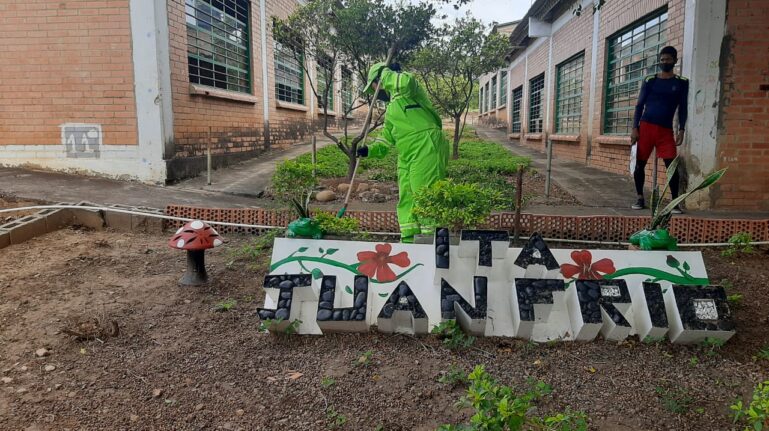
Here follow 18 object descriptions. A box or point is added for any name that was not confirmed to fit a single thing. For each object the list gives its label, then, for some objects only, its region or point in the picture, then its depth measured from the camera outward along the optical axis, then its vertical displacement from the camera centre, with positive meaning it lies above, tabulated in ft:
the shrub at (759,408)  5.25 -2.68
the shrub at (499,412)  5.21 -2.66
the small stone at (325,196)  22.81 -2.31
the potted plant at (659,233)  10.52 -1.82
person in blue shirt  18.17 +0.94
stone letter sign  9.20 -2.63
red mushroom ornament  11.87 -2.24
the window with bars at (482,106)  101.19 +6.47
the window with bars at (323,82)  30.28 +4.61
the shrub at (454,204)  11.28 -1.33
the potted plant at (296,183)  12.71 -1.04
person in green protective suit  13.51 +0.09
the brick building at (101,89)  23.93 +2.39
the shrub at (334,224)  11.88 -1.82
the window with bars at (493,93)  84.89 +7.63
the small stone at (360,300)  9.69 -2.82
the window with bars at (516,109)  62.65 +3.72
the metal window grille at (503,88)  75.20 +7.41
